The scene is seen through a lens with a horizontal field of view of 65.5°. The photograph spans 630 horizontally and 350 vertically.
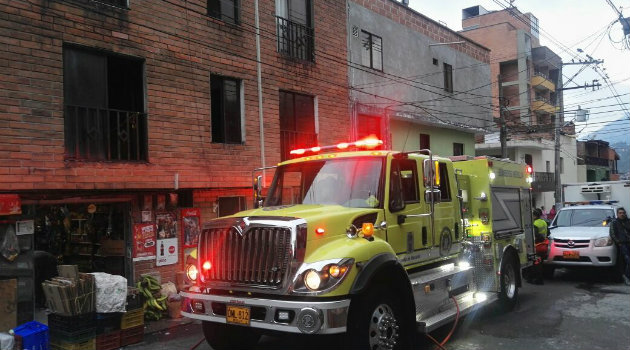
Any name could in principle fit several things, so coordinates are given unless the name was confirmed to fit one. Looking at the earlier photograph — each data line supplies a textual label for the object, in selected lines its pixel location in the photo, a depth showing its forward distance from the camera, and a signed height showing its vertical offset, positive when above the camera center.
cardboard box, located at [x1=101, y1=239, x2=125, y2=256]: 9.16 -1.11
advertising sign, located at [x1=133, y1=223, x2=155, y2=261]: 9.03 -1.01
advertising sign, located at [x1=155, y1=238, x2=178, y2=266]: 9.45 -1.27
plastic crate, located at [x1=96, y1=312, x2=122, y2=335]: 6.78 -1.87
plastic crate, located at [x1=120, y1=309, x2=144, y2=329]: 7.04 -1.92
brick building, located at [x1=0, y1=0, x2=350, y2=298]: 7.64 +1.41
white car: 11.35 -1.62
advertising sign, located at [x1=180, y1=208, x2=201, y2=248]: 9.95 -0.81
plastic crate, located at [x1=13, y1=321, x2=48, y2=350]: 6.26 -1.87
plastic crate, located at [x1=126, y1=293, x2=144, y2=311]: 7.14 -1.68
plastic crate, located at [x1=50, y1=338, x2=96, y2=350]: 6.45 -2.08
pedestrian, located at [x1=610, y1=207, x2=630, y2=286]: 11.18 -1.47
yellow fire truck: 4.85 -0.85
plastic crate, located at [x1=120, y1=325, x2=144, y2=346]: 7.02 -2.15
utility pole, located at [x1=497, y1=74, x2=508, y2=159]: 20.65 +2.07
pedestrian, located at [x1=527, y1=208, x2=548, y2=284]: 11.50 -1.69
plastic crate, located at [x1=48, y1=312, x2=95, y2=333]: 6.48 -1.78
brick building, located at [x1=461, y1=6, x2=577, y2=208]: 37.12 +7.81
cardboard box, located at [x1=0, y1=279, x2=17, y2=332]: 7.00 -1.62
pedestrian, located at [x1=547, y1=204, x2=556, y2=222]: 21.50 -1.78
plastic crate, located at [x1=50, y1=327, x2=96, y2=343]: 6.46 -1.95
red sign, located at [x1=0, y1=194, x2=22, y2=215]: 6.87 -0.18
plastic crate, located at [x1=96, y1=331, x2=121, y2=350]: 6.74 -2.12
